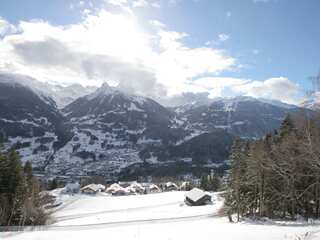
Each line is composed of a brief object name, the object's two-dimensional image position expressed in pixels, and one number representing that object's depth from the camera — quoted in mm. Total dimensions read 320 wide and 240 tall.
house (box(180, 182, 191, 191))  121830
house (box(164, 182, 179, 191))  135474
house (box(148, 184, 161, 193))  128666
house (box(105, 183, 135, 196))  116802
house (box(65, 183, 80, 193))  111492
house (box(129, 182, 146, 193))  125379
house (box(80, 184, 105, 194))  118367
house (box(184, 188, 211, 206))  73815
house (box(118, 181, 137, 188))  136651
